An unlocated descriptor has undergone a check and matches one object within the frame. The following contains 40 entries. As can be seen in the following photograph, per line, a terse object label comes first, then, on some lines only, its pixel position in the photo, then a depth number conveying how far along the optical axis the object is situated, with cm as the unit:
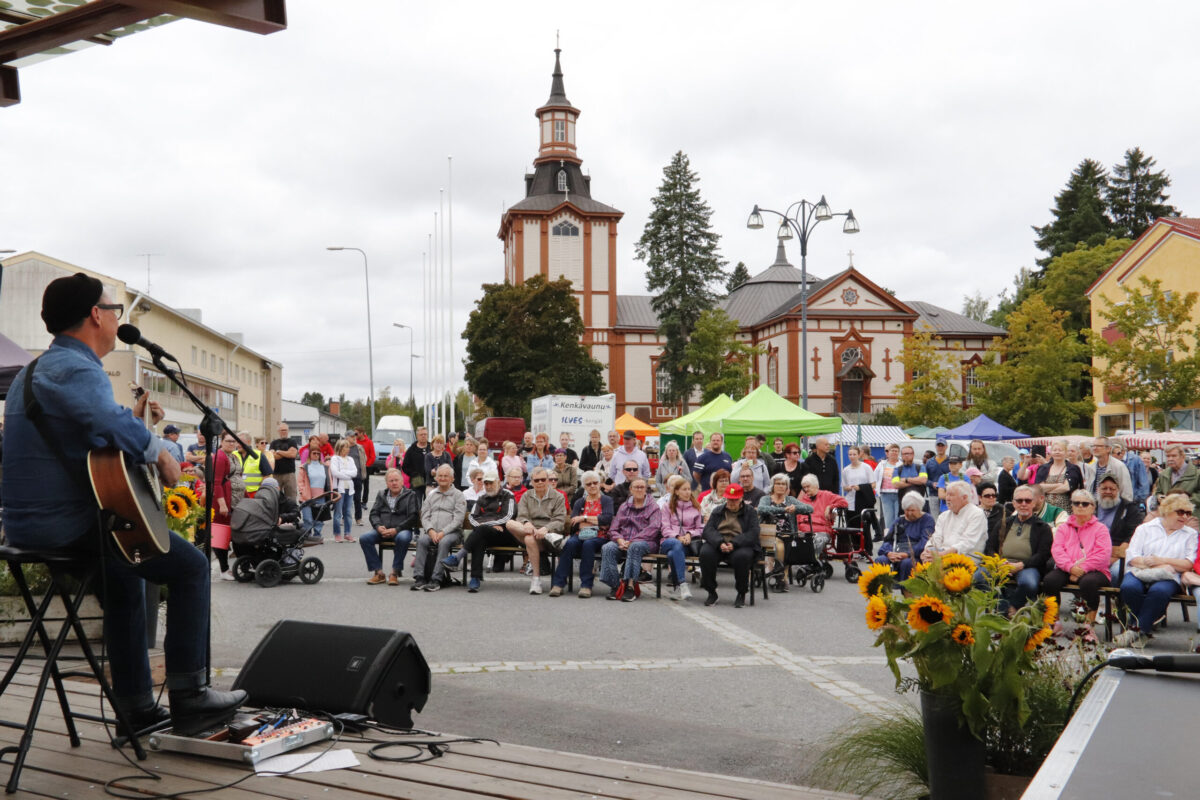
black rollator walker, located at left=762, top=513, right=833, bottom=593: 1331
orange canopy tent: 3438
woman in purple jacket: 1240
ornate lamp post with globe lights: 2591
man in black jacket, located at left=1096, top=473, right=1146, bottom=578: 1123
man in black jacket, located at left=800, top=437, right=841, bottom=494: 1716
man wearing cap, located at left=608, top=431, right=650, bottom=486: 1680
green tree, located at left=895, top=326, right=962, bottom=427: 4956
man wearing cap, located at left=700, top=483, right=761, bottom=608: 1212
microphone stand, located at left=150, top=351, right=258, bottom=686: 443
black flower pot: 379
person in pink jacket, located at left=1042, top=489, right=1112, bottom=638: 1008
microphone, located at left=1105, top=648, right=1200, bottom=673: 292
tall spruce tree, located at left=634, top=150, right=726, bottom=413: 6481
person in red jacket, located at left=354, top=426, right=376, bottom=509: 2293
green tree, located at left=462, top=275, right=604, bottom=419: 6016
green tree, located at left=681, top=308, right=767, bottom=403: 5944
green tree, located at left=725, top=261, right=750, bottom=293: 10761
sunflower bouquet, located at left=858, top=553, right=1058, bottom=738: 382
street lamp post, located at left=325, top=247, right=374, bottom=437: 5237
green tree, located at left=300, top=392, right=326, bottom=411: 18375
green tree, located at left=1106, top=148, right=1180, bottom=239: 7419
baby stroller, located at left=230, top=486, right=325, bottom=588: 1279
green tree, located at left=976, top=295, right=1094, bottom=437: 4791
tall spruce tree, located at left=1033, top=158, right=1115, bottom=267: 7342
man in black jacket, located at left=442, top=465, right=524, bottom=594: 1316
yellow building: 4391
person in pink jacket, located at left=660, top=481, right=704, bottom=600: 1255
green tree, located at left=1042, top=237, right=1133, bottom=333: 6644
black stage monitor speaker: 452
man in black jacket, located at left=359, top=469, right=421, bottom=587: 1341
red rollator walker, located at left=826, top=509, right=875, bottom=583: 1427
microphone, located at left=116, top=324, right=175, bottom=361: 432
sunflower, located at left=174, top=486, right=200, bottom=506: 628
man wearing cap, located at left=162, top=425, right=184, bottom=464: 1424
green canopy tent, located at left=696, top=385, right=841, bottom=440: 2162
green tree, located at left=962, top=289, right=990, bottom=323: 10136
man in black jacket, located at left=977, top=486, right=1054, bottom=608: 1041
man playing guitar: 363
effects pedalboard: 379
